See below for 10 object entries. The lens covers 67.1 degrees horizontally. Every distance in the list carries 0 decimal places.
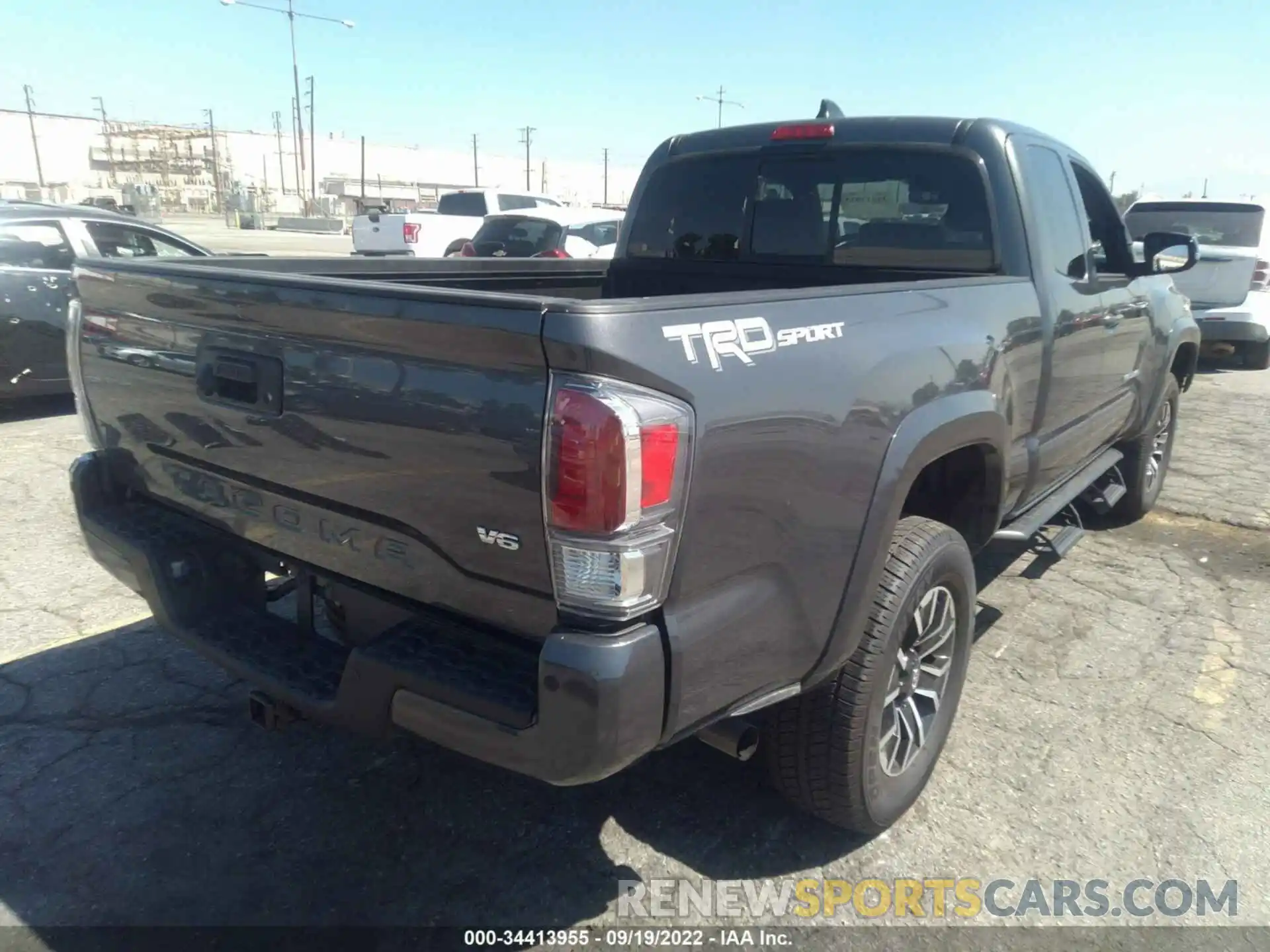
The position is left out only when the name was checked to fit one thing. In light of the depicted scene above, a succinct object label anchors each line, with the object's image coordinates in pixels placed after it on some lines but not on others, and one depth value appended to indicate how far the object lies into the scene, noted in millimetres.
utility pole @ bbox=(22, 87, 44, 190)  75875
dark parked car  7254
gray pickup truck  1845
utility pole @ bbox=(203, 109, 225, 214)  79375
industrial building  77188
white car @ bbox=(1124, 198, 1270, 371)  10398
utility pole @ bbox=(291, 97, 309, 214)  48603
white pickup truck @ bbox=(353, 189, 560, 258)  18328
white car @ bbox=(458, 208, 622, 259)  13047
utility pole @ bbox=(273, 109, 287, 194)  90444
